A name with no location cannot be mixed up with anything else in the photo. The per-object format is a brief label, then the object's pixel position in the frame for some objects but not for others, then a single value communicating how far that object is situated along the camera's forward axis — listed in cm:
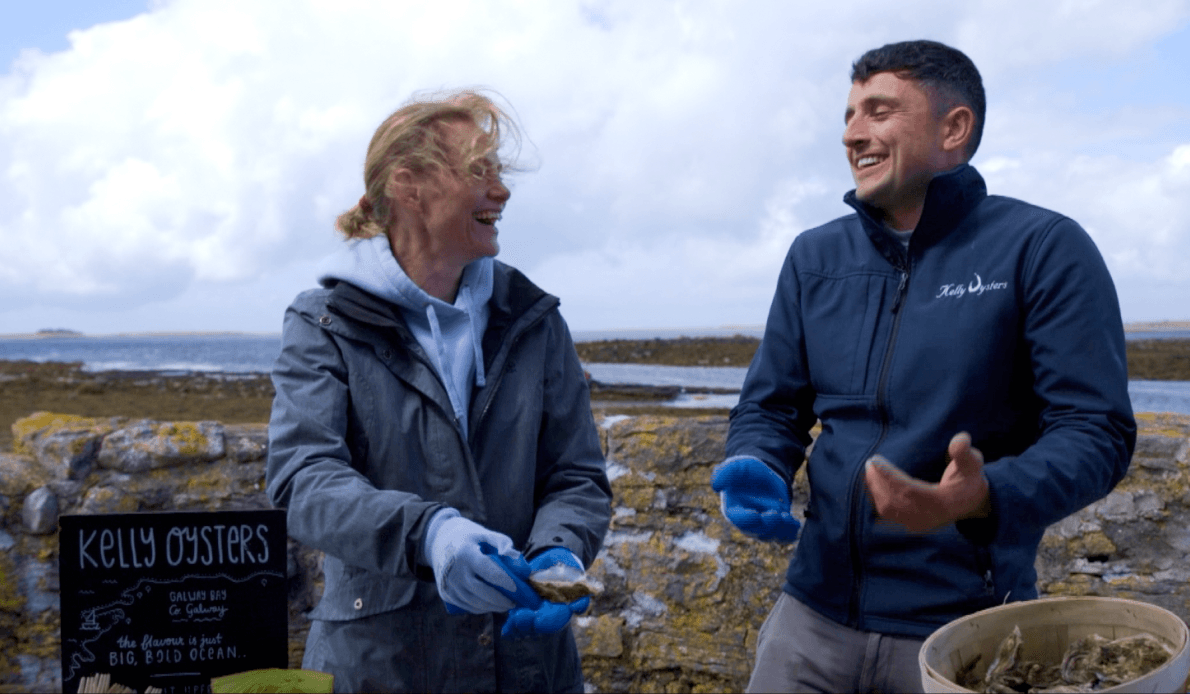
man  148
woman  161
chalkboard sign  189
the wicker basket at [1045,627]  114
